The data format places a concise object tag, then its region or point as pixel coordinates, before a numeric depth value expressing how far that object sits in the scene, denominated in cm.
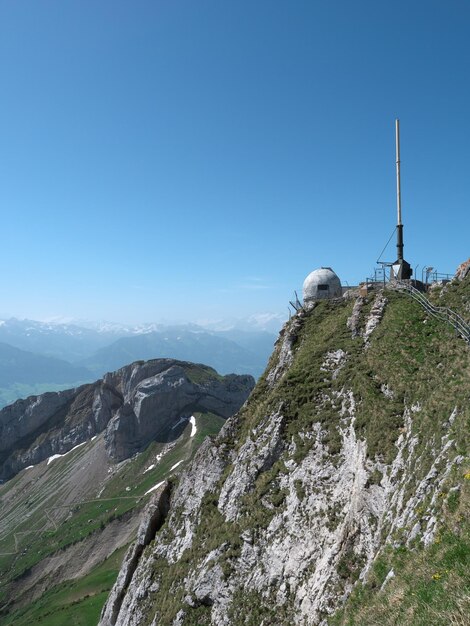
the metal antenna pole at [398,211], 4900
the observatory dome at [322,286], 5781
